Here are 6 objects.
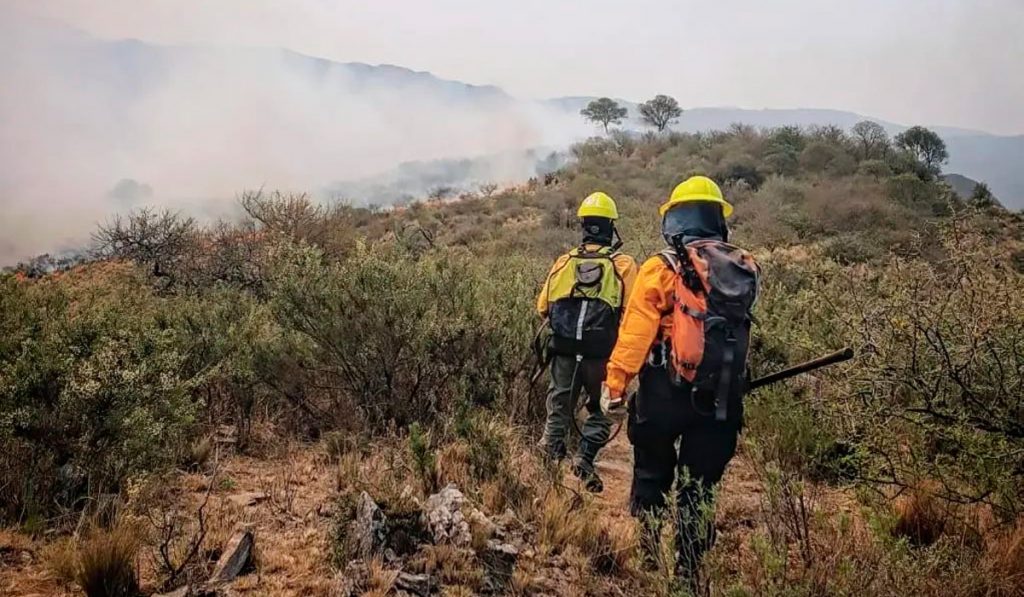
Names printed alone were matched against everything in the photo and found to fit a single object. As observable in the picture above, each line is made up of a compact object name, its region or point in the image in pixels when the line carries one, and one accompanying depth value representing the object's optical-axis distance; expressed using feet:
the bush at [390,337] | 15.39
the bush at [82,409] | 10.54
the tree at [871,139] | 96.68
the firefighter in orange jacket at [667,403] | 9.18
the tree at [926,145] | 106.83
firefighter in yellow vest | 13.82
